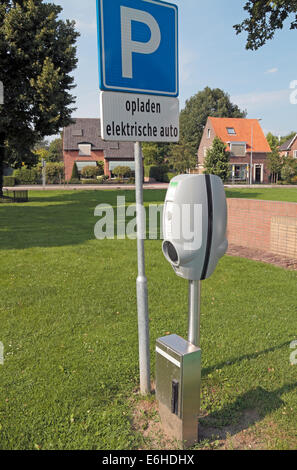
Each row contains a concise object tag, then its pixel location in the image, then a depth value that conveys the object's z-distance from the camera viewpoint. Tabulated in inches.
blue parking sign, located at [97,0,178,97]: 97.3
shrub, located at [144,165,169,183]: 2096.5
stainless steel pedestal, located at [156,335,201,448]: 94.2
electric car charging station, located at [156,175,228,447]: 91.9
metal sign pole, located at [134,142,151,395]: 109.3
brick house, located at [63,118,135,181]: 1991.9
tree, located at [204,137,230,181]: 1697.8
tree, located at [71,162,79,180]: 1830.3
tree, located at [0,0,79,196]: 711.7
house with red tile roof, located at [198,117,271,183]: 2032.5
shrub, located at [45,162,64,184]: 1828.2
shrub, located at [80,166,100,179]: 1909.4
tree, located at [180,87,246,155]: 2874.0
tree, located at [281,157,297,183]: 1909.4
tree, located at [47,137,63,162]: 2923.5
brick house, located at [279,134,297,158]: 2303.2
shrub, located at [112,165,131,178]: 1902.1
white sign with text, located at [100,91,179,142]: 99.9
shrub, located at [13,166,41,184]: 1811.0
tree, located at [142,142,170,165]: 2285.9
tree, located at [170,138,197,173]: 2188.7
